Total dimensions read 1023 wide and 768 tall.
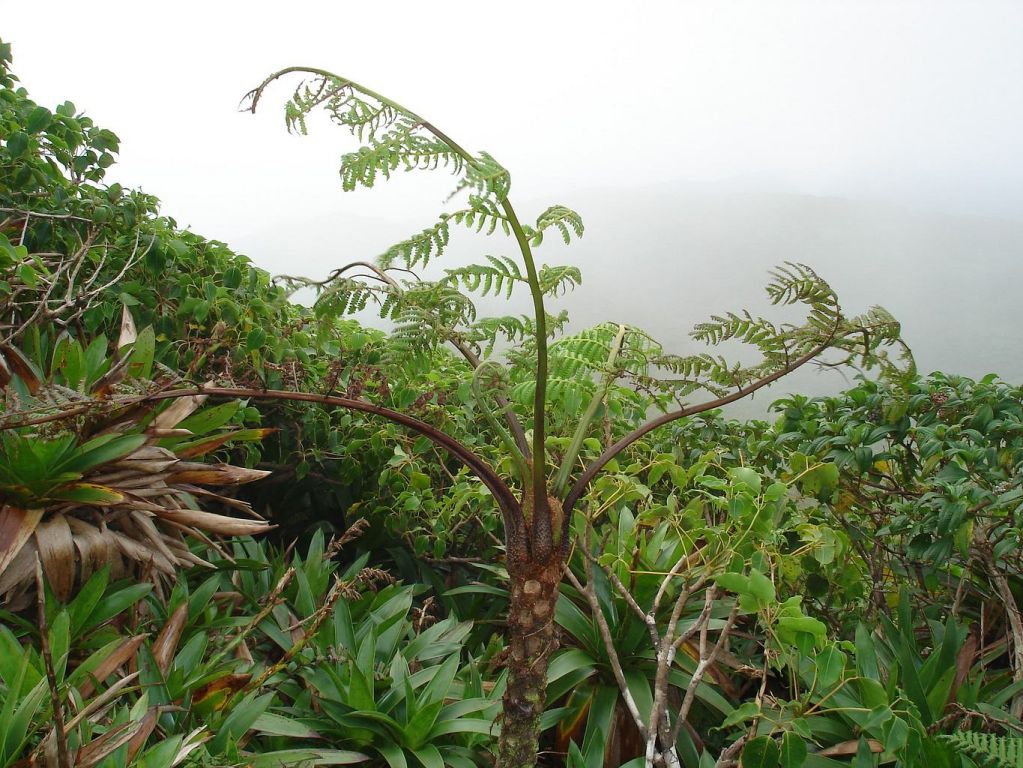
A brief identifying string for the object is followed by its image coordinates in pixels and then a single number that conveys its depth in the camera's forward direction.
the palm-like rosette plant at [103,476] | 1.93
